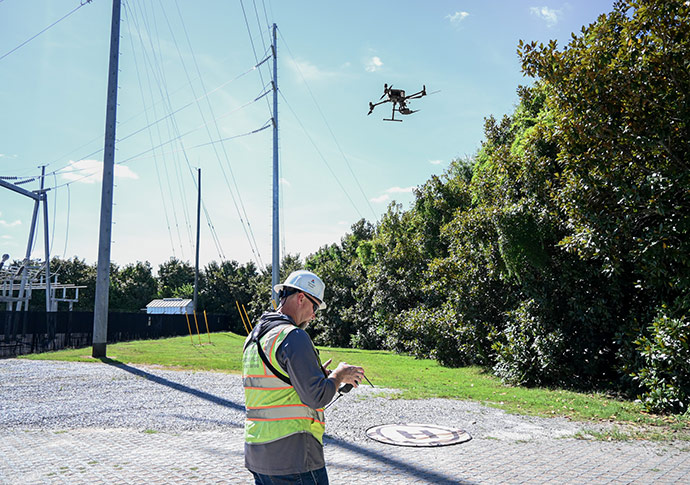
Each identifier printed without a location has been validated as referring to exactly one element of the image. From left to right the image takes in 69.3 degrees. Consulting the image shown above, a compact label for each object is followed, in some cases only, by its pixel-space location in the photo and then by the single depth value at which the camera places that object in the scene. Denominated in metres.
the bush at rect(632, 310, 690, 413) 8.70
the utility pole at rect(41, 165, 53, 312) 27.92
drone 12.89
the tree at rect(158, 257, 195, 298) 62.91
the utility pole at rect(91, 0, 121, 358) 17.06
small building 47.62
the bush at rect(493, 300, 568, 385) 12.30
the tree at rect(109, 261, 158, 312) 54.81
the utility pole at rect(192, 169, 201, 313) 45.04
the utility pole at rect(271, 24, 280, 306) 23.70
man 2.46
